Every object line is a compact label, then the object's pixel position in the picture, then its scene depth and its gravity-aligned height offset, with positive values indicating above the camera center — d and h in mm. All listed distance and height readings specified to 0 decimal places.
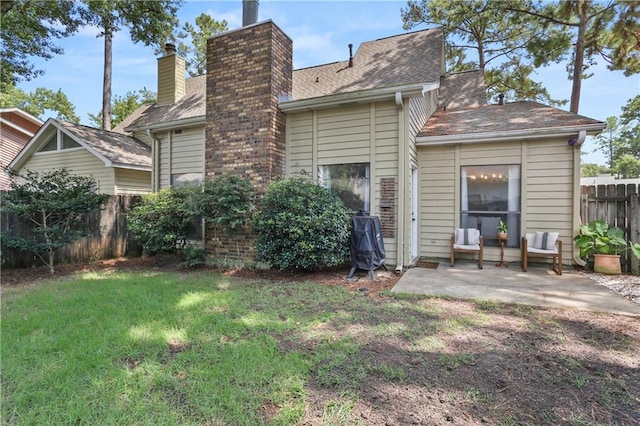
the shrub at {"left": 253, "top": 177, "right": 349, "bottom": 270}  5207 -258
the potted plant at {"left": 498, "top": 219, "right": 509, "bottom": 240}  6148 -325
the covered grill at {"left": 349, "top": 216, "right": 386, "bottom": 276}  5344 -562
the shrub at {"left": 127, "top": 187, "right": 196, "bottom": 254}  6094 -210
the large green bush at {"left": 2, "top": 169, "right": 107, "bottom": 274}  5387 +34
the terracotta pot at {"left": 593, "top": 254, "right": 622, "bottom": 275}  5600 -904
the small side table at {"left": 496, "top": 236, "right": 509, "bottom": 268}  6160 -819
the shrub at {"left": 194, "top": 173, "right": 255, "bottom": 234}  5863 +180
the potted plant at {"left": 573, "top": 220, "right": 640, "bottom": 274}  5609 -544
